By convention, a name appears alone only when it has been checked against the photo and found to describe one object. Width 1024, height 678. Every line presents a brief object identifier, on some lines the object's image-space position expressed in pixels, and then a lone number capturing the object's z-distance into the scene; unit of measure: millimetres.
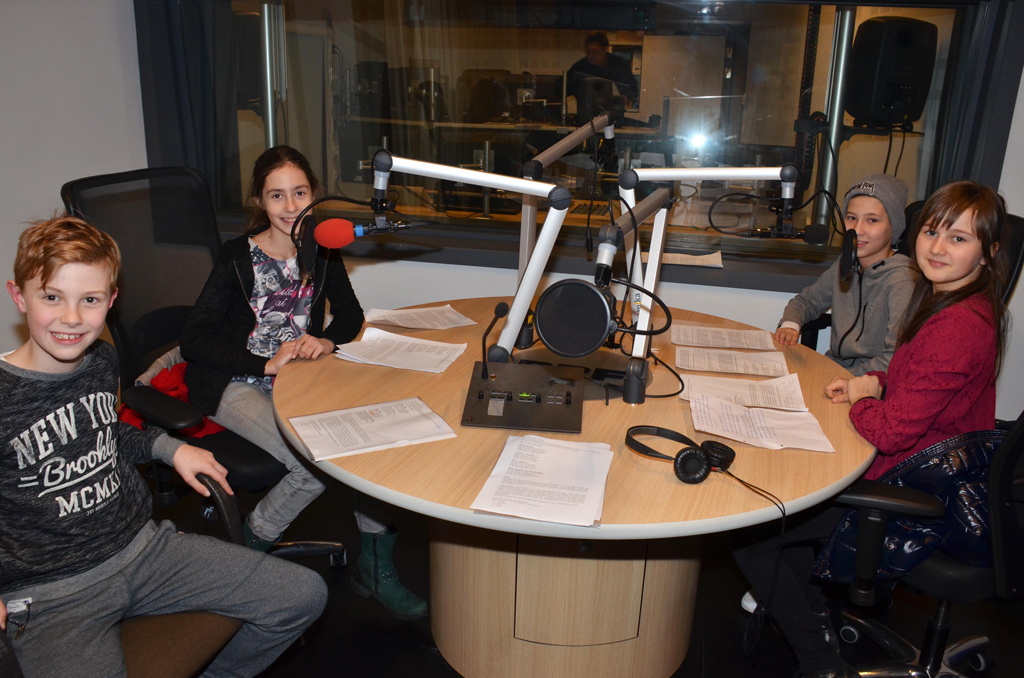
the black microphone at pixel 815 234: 1721
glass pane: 2805
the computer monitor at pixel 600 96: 2896
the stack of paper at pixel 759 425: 1391
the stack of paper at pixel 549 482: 1124
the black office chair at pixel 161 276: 1717
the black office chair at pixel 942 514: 1309
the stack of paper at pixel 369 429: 1318
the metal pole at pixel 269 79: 3084
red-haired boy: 1156
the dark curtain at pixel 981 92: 2514
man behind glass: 2877
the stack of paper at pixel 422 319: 2049
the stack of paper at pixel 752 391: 1592
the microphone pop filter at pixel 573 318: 1224
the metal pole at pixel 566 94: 2938
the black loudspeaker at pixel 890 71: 2697
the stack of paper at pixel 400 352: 1751
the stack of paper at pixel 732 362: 1785
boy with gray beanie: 1938
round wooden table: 1173
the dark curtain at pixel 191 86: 2979
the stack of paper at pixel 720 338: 1980
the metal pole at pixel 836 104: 2742
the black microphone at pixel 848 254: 1760
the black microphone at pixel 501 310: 1655
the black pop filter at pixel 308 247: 1413
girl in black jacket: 1831
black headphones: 1229
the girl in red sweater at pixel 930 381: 1452
